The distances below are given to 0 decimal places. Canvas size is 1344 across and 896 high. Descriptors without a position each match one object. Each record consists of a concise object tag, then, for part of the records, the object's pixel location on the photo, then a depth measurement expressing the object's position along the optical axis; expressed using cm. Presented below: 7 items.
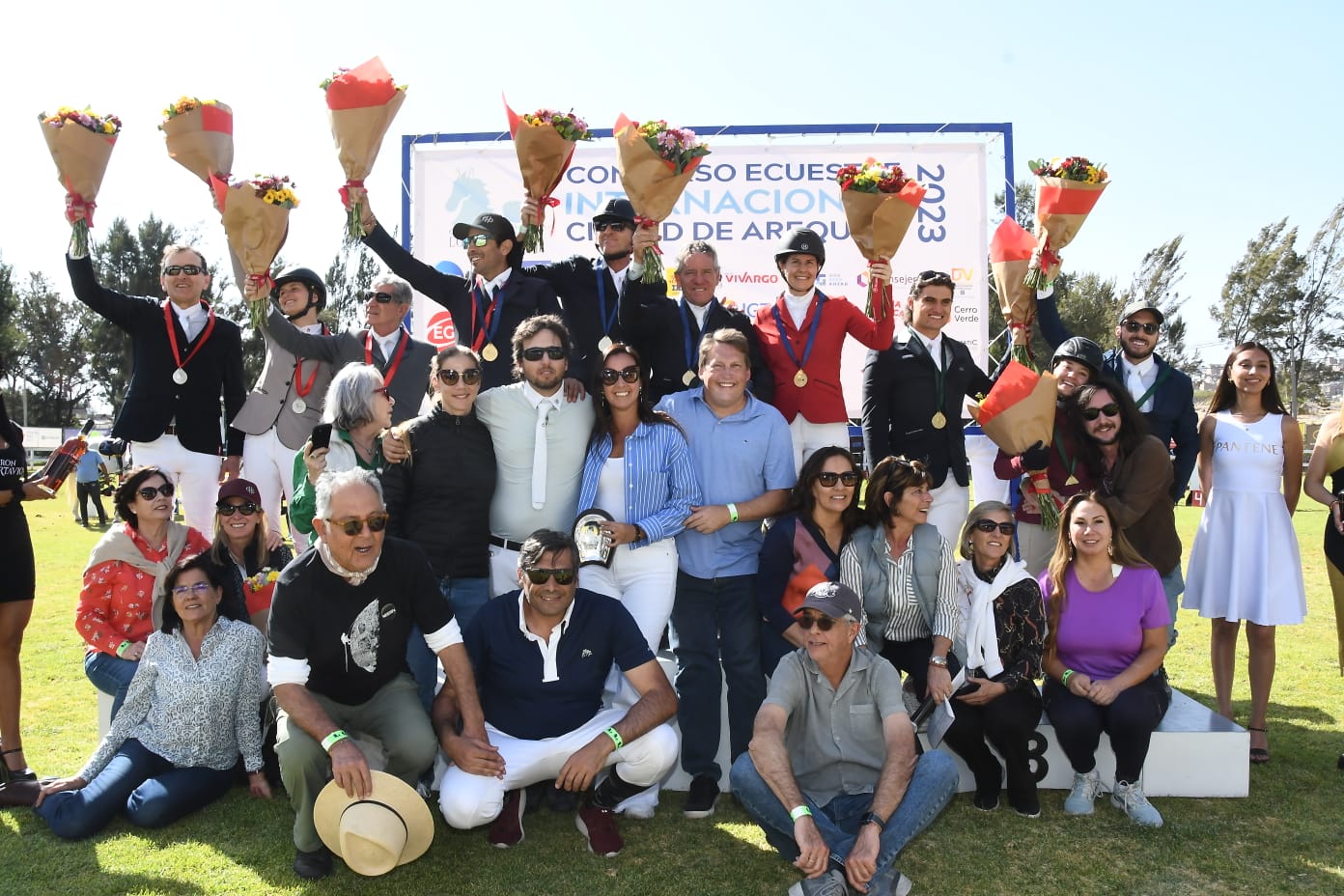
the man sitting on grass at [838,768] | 339
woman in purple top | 425
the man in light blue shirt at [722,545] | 445
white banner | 998
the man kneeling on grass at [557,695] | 385
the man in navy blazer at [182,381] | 547
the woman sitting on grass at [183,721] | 408
